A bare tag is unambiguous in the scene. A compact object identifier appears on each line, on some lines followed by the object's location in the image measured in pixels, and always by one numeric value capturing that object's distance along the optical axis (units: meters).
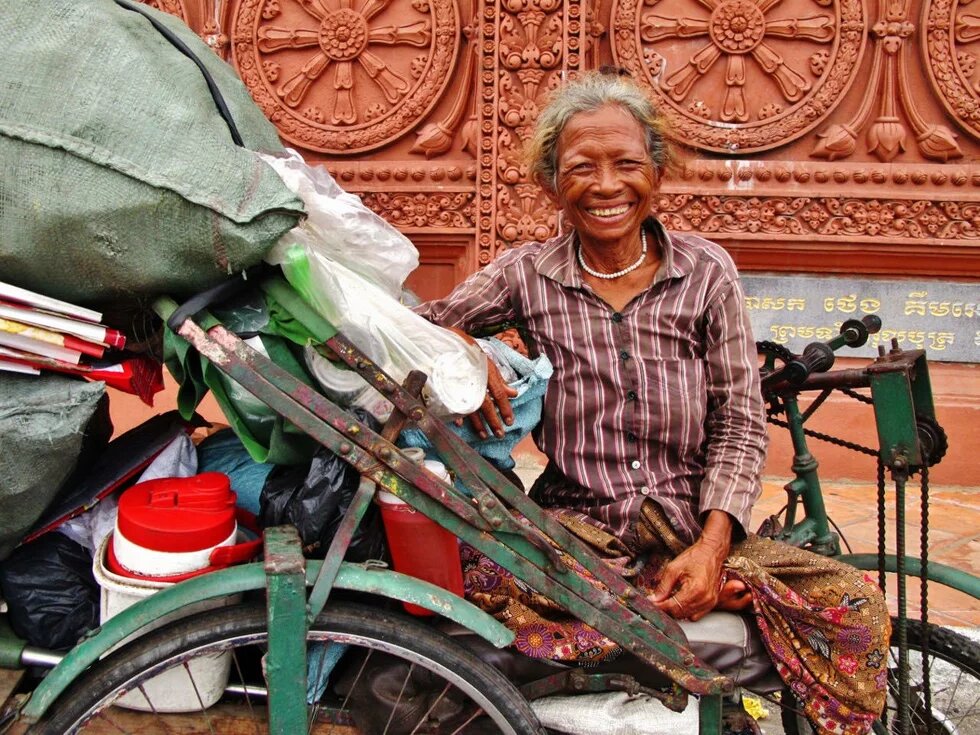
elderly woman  1.56
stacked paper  1.25
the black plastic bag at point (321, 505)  1.38
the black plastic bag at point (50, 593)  1.47
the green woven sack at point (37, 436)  1.28
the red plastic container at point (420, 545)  1.38
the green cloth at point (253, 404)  1.37
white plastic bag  1.33
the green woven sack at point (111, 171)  1.17
